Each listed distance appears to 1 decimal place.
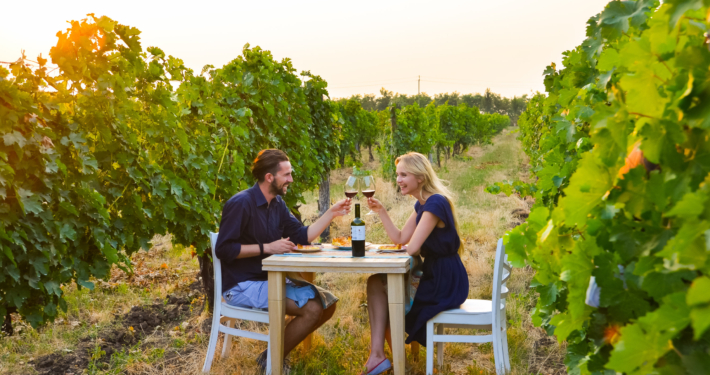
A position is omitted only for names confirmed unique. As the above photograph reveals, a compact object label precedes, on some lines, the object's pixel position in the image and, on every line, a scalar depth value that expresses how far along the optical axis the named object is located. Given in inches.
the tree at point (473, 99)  3234.5
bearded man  127.9
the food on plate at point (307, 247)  136.7
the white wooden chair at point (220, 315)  127.6
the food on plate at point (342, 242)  143.1
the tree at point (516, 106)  3194.9
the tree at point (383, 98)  2832.7
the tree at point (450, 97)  3262.8
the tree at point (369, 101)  2884.4
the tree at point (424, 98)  2888.8
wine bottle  122.2
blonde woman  123.9
